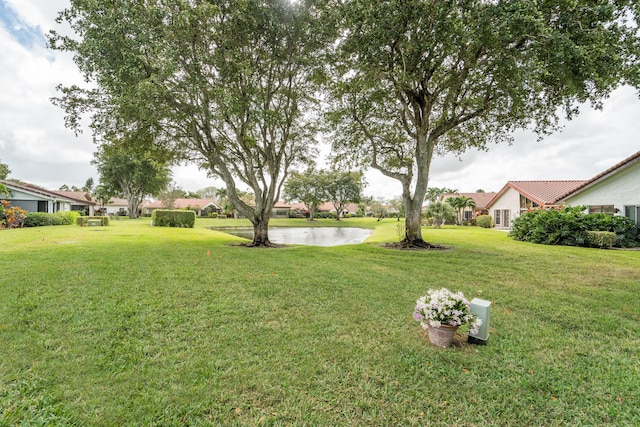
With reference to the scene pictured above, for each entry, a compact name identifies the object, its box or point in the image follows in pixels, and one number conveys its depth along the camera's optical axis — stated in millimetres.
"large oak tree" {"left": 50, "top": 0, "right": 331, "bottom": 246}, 7961
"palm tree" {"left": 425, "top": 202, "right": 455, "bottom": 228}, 28422
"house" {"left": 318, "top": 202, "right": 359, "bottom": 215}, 75112
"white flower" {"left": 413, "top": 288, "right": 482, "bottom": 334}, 3412
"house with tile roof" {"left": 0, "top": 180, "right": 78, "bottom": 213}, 24062
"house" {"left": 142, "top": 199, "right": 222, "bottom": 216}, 59375
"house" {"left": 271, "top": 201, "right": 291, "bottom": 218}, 65438
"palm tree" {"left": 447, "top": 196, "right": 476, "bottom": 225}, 33969
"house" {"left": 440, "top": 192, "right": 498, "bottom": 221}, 34250
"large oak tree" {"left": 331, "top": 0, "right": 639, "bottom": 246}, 7168
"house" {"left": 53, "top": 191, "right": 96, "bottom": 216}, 42144
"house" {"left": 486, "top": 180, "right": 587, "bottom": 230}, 22516
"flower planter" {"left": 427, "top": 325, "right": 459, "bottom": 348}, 3477
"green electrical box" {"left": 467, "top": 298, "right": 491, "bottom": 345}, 3561
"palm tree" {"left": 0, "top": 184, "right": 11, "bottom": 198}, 18156
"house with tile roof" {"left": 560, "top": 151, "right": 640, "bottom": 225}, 12859
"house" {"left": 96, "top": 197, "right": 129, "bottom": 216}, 62281
